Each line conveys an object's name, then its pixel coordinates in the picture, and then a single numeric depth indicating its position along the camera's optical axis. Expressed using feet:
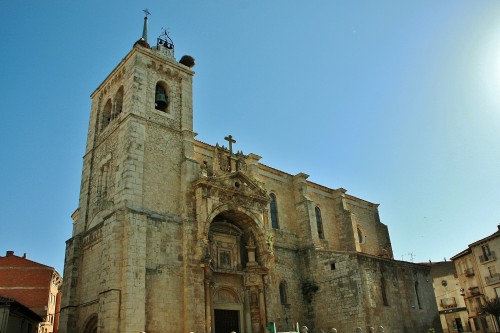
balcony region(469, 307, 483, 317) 118.87
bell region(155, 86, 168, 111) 71.11
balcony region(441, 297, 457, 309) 156.46
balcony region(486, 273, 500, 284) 111.26
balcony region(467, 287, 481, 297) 119.10
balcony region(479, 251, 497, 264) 113.19
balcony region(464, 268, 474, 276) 121.80
